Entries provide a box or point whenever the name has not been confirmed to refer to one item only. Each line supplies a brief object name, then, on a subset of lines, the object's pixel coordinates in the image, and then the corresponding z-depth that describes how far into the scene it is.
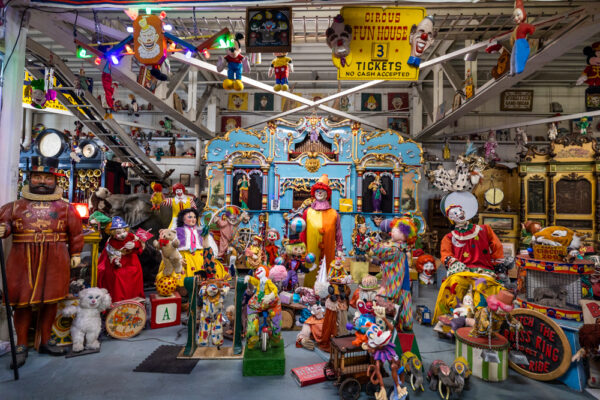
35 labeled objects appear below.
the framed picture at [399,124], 11.41
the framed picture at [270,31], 3.71
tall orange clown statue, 5.14
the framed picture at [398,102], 11.33
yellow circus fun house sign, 3.70
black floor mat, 3.24
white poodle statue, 3.62
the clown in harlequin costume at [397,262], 3.71
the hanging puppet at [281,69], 4.07
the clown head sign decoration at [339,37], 3.66
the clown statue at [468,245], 4.23
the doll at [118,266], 4.47
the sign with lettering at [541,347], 2.99
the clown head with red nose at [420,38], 3.45
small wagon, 2.79
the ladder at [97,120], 5.16
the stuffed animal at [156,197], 6.28
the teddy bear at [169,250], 4.54
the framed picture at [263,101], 11.78
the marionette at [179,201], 5.54
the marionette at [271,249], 5.17
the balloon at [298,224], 4.75
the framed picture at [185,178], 11.44
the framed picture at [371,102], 11.57
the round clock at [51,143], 7.59
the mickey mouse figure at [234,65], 3.80
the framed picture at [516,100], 10.94
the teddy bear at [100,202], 5.91
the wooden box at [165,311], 4.36
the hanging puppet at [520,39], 3.23
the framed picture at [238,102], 11.83
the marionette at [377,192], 8.16
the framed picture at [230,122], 11.70
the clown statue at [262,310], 3.32
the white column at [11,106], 3.80
